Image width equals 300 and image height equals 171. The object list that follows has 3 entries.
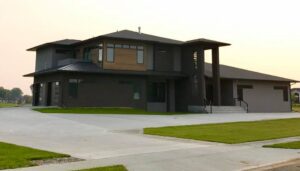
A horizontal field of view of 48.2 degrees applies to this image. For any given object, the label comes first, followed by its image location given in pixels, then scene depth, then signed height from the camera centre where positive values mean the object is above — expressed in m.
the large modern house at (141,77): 34.31 +3.08
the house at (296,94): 99.71 +3.56
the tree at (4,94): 139.88 +4.46
